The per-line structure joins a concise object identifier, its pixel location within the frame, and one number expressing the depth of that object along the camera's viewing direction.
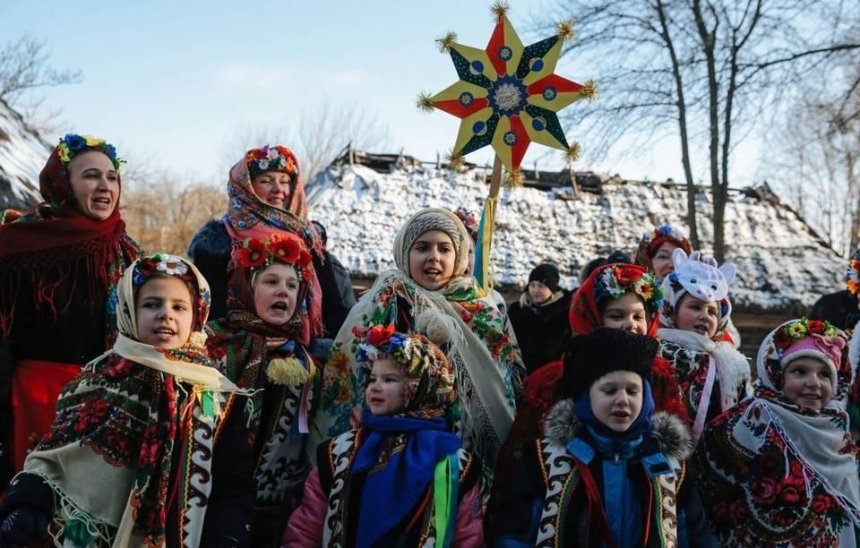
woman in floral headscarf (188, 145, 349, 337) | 4.45
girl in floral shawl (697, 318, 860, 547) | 3.70
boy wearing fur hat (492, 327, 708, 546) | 3.19
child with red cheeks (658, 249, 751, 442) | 4.02
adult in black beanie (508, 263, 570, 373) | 6.15
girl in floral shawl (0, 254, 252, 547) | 2.99
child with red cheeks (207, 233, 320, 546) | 3.74
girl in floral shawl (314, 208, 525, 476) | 3.88
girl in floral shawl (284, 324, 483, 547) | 3.20
